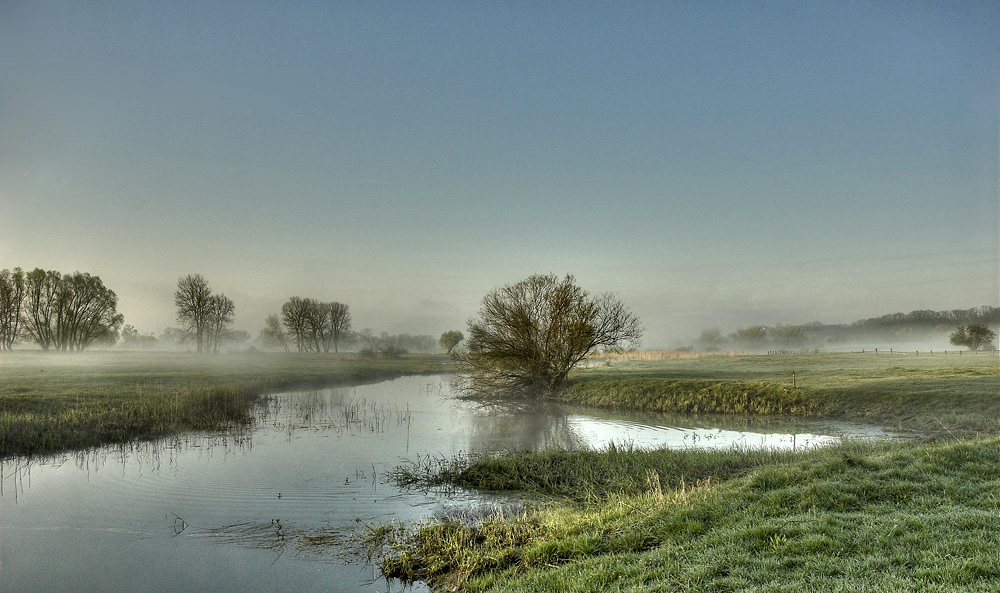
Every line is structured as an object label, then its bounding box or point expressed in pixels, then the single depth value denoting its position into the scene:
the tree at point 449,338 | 112.53
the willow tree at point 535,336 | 31.91
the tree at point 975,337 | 73.69
